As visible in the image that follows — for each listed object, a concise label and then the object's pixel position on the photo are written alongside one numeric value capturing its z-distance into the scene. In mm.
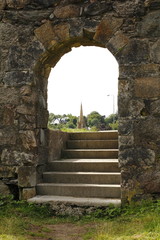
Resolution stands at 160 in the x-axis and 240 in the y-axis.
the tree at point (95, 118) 53394
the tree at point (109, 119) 55422
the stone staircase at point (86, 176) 5227
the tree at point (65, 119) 44075
